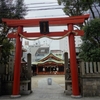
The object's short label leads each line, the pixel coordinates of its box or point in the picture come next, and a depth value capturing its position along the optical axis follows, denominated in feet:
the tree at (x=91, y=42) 20.01
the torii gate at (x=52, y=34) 17.23
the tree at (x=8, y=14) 27.60
